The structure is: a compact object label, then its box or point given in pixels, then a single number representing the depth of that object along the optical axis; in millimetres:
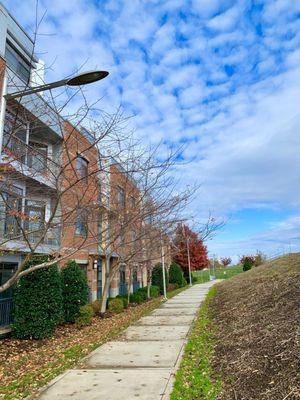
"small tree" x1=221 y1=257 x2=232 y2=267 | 73694
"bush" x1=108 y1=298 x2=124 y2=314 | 17562
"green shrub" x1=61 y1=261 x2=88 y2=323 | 14625
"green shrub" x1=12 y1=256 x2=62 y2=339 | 11672
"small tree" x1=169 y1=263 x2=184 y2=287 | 34312
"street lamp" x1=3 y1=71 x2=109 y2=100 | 5562
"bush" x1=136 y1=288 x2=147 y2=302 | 23509
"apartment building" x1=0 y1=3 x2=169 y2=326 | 8555
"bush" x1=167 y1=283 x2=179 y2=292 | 31688
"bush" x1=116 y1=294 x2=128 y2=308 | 19852
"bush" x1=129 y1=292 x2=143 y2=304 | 22520
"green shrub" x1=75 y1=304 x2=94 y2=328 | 14148
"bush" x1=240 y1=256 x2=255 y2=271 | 43628
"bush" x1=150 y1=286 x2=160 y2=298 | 25842
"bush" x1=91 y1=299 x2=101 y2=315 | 17116
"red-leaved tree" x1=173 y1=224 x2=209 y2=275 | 41791
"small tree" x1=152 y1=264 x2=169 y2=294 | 30672
